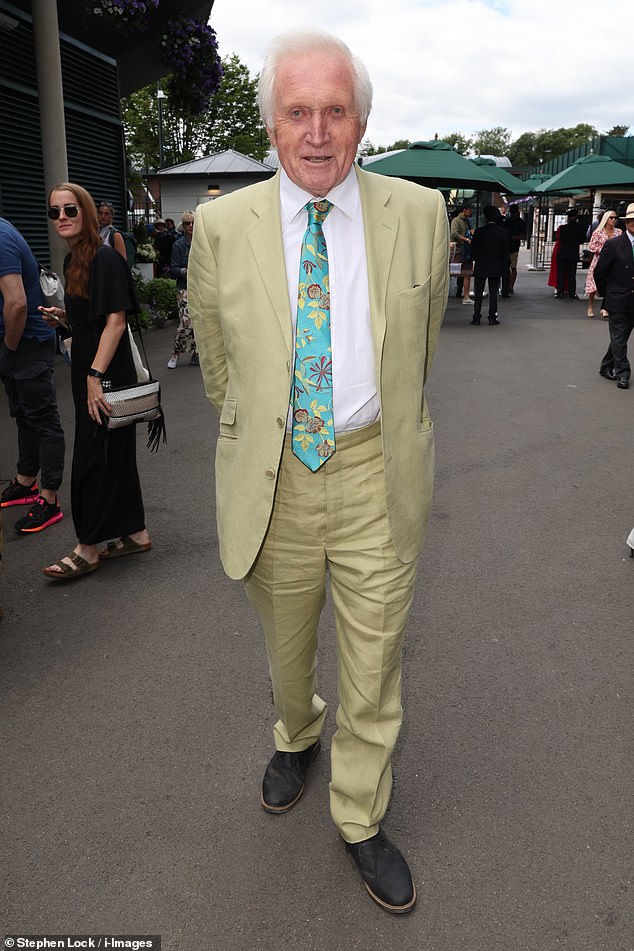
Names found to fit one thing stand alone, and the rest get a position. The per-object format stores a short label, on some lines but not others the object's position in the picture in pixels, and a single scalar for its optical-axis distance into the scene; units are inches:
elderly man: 86.3
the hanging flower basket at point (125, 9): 389.4
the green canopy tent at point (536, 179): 1318.9
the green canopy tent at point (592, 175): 735.7
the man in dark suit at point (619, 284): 367.9
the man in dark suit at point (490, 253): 590.6
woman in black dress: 166.2
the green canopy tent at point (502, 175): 786.2
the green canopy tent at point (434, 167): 609.6
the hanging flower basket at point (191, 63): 505.4
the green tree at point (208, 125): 1583.4
